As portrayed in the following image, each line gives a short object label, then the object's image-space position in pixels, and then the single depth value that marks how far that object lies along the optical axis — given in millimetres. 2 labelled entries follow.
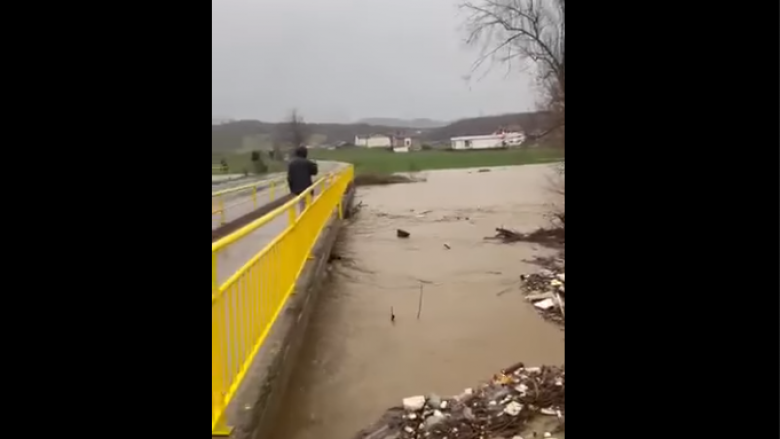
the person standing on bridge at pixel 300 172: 9367
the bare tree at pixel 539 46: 9547
